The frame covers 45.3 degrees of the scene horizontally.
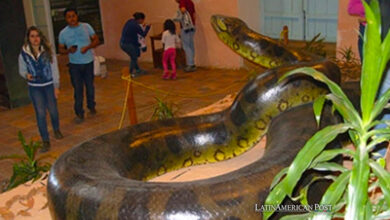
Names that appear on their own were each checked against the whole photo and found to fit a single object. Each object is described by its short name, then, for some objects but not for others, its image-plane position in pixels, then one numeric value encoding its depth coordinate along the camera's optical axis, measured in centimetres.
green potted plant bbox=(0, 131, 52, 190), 408
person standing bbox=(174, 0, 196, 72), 840
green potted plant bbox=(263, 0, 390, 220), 139
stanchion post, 450
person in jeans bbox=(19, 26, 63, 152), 496
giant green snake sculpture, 189
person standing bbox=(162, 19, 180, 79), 816
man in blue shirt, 587
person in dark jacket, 830
